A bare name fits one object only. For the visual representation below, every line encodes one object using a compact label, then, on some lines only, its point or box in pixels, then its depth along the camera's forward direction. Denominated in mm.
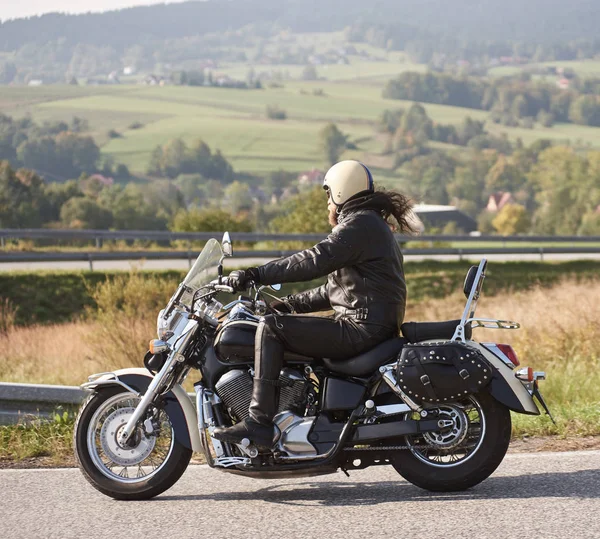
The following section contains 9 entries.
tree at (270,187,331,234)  43750
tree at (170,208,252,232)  37344
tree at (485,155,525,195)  160750
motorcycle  5461
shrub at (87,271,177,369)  12359
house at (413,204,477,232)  105562
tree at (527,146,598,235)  118188
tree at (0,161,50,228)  51688
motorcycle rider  5402
